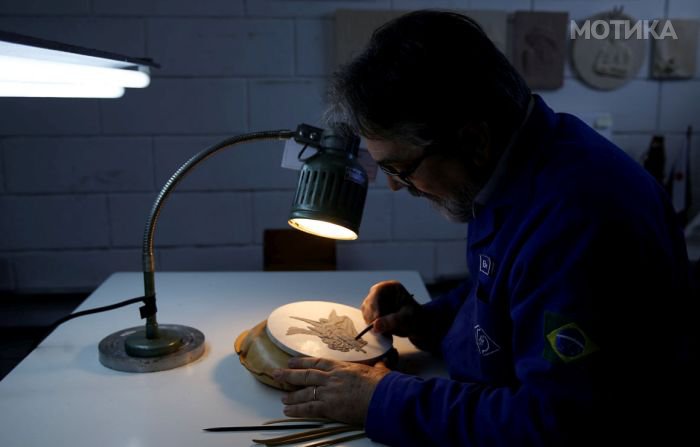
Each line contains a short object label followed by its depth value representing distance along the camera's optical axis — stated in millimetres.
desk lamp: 1057
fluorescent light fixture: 854
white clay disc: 1136
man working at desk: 800
